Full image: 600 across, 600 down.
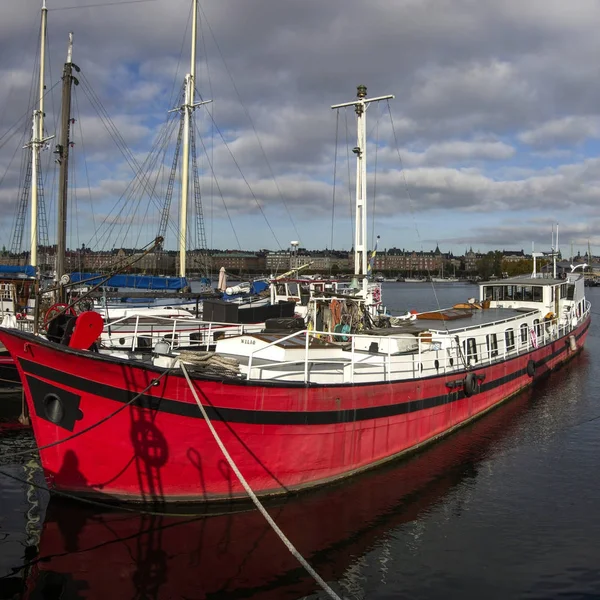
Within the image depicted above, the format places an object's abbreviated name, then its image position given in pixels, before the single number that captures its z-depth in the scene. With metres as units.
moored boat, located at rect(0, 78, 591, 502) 11.23
